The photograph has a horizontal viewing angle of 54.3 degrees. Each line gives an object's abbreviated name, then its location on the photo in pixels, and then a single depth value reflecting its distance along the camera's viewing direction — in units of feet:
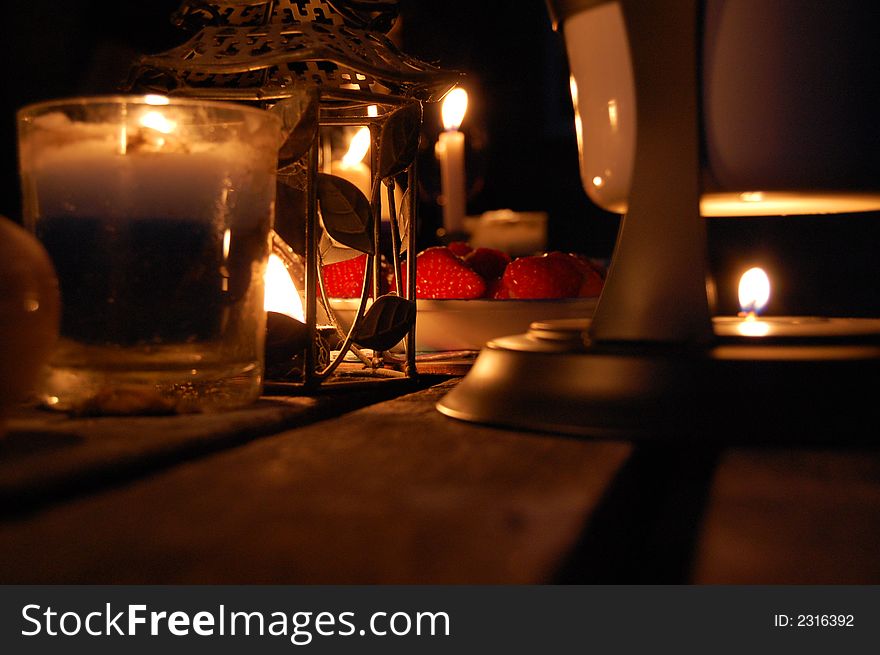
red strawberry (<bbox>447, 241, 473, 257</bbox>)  3.28
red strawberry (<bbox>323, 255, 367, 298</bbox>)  2.73
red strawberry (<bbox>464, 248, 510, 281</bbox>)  3.09
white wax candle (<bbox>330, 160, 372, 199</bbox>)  2.95
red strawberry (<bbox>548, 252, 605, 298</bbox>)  2.86
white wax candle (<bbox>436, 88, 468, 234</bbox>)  5.70
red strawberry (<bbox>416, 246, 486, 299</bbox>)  2.81
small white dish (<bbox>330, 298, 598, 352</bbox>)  2.39
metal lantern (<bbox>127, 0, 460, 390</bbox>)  1.65
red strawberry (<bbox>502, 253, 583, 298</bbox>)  2.74
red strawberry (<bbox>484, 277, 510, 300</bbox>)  3.00
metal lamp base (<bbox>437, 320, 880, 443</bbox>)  1.24
